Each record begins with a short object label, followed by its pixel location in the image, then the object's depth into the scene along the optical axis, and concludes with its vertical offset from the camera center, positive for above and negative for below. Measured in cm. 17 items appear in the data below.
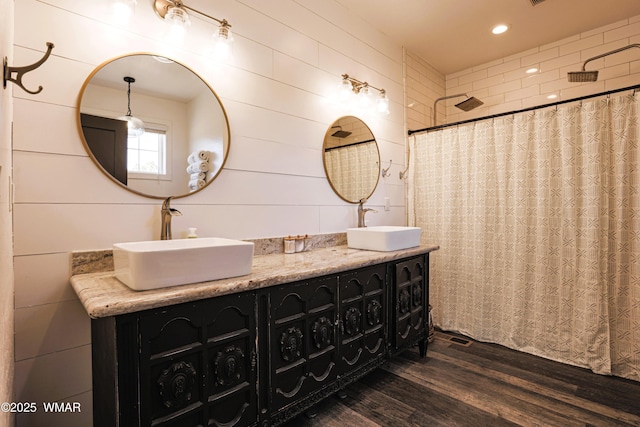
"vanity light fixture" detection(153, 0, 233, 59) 141 +90
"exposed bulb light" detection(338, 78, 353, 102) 229 +89
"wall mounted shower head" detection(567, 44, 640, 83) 233 +98
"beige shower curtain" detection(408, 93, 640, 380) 198 -15
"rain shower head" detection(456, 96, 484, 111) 282 +96
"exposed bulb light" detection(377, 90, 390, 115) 252 +84
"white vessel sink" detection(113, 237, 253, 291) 101 -18
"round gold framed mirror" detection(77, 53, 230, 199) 131 +40
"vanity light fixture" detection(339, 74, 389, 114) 231 +91
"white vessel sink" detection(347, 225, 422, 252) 195 -19
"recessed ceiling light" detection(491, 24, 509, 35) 263 +152
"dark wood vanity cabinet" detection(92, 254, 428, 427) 97 -55
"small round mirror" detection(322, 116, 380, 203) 227 +39
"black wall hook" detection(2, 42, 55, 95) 92 +43
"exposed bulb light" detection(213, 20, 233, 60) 155 +86
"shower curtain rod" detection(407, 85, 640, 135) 194 +72
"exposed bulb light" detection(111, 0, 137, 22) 130 +86
